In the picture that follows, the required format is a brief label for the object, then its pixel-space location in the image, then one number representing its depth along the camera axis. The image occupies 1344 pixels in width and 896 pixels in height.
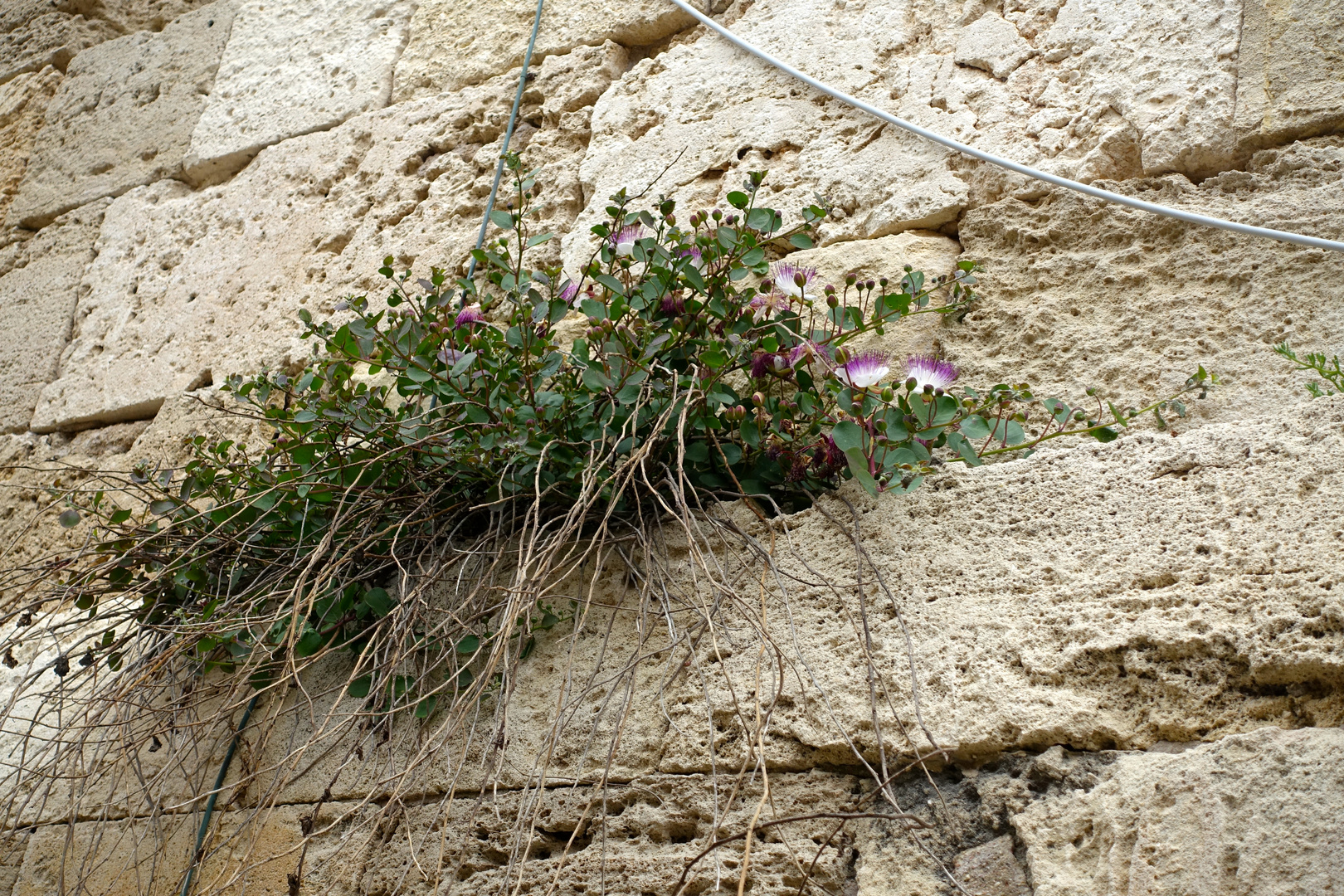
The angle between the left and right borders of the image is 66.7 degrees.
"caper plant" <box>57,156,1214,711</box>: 1.32
